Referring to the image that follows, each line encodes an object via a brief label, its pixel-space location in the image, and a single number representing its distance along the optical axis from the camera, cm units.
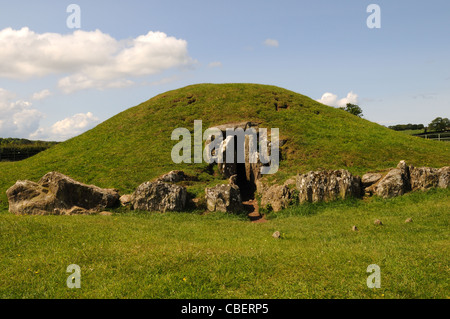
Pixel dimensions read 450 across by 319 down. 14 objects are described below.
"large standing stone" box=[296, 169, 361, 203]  2123
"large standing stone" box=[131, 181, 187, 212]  2111
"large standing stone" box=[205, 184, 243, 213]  2122
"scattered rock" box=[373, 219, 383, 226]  1656
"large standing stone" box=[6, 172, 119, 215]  2000
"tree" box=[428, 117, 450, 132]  8619
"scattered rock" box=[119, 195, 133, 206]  2208
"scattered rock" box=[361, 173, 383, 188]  2272
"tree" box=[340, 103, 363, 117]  8494
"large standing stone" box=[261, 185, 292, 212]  2147
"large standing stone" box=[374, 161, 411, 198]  2114
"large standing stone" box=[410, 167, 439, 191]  2148
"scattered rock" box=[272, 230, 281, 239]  1471
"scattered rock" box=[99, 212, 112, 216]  2047
